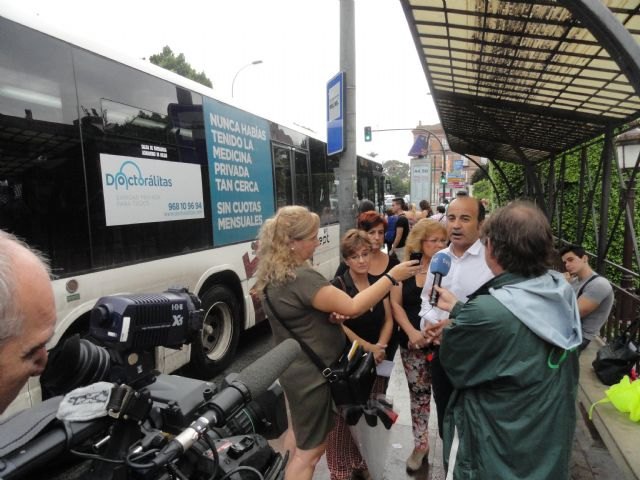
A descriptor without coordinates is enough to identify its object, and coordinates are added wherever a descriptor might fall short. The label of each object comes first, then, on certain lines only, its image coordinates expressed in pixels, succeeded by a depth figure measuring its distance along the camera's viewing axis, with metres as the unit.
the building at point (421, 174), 19.75
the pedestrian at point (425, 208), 11.69
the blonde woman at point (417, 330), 3.08
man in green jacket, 1.68
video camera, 0.90
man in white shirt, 2.60
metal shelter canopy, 2.42
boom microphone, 0.84
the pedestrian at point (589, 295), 3.18
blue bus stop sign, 5.75
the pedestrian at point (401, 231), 7.96
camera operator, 0.84
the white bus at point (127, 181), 3.16
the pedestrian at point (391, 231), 9.37
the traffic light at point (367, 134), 18.80
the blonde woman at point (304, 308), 2.24
